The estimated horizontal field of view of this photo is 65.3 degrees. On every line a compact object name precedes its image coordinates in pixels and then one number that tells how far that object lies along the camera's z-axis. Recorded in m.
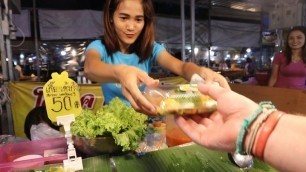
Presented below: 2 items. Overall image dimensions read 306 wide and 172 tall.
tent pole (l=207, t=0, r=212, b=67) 7.64
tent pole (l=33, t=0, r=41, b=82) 5.85
